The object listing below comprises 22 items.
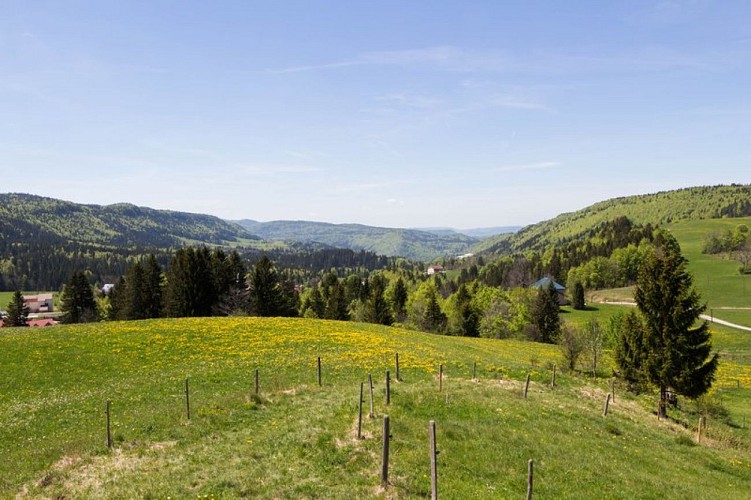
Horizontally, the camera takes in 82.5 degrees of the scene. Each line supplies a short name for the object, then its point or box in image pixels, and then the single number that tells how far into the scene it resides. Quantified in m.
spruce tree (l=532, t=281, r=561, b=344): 92.31
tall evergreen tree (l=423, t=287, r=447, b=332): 95.56
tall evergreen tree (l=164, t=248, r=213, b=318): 75.00
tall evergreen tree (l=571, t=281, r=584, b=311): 135.38
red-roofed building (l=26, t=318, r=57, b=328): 124.50
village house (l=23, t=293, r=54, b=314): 190.12
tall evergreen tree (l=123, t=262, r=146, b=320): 80.12
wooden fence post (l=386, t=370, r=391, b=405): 20.00
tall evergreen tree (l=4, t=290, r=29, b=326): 93.44
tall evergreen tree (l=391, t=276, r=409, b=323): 115.49
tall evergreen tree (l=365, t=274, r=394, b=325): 95.31
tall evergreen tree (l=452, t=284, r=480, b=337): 93.88
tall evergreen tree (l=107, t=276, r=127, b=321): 85.19
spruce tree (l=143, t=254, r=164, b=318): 80.69
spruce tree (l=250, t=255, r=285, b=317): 83.56
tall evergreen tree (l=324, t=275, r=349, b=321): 95.06
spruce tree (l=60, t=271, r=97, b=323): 92.62
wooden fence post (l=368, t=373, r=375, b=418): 18.22
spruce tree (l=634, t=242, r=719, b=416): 30.83
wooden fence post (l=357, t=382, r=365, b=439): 16.72
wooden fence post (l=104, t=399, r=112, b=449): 17.27
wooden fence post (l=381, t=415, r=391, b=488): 13.02
